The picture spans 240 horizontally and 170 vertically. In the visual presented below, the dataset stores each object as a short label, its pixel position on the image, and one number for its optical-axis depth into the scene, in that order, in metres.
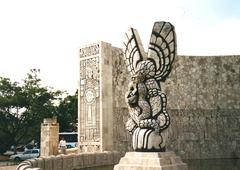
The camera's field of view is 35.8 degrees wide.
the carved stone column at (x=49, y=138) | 18.53
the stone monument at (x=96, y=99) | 19.40
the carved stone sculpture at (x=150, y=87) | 10.88
